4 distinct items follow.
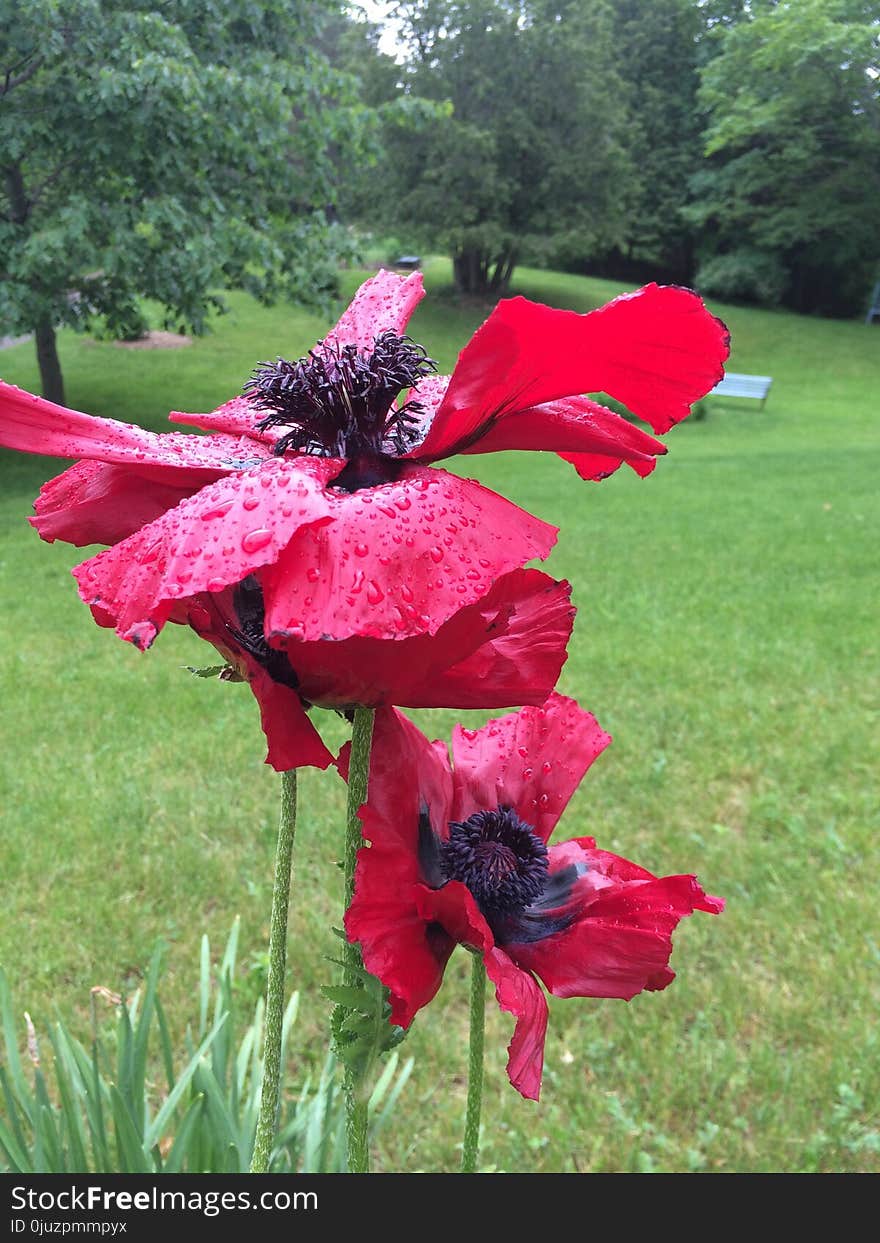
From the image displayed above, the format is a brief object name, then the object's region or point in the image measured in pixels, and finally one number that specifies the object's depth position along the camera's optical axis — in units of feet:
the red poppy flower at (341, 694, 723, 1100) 0.81
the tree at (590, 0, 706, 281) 79.66
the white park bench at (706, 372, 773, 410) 44.52
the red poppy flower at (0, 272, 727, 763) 0.63
